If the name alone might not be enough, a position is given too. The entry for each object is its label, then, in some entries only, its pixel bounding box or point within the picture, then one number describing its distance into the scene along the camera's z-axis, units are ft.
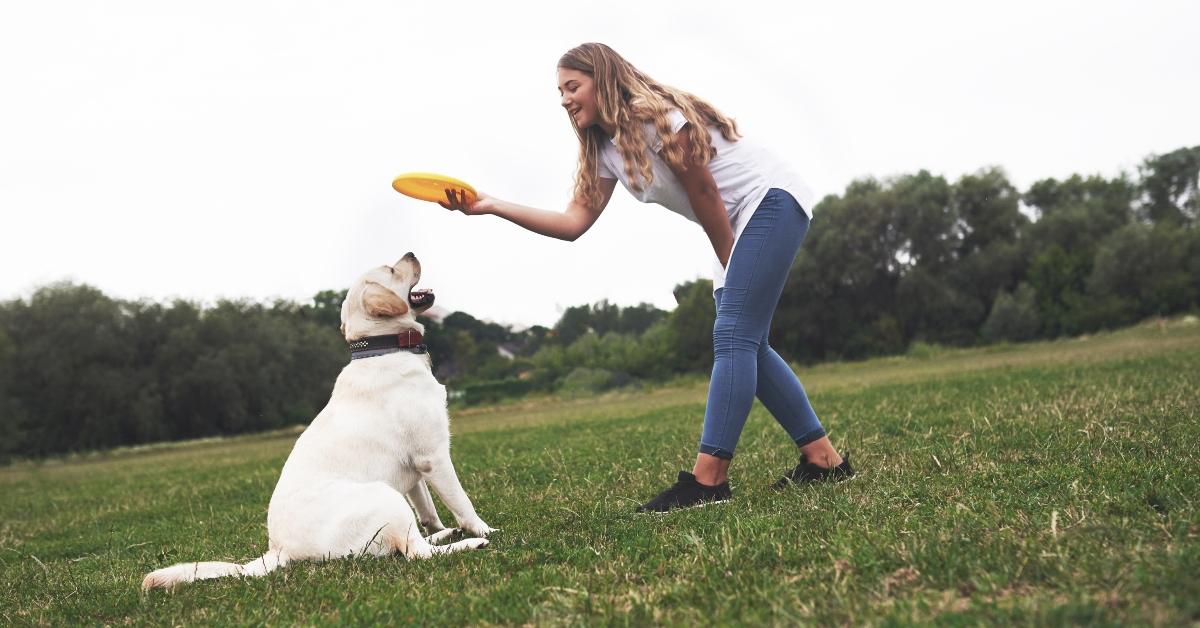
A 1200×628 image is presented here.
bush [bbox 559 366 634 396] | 132.16
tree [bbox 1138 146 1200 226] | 165.17
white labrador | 13.74
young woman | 14.96
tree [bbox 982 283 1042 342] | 161.17
